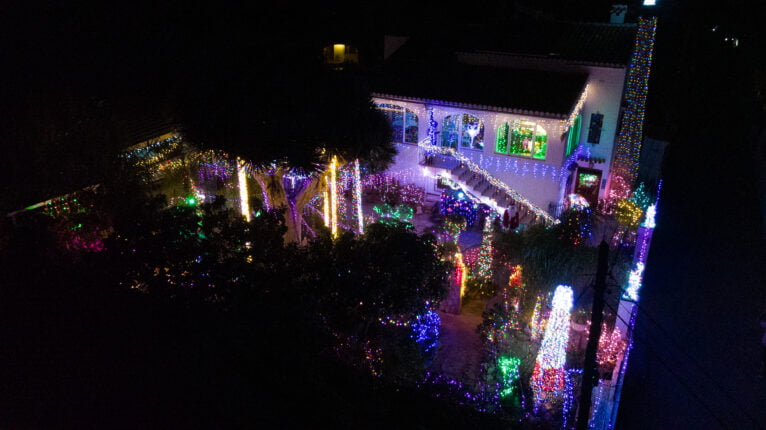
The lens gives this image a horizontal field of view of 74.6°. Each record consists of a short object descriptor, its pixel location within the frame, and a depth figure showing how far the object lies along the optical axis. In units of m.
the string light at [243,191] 12.41
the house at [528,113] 16.88
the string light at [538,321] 11.02
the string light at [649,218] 14.88
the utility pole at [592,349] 6.27
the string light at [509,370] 9.82
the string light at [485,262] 13.56
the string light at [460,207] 17.38
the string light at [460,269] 12.48
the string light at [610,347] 10.53
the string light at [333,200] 13.23
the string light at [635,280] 13.03
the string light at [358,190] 13.75
